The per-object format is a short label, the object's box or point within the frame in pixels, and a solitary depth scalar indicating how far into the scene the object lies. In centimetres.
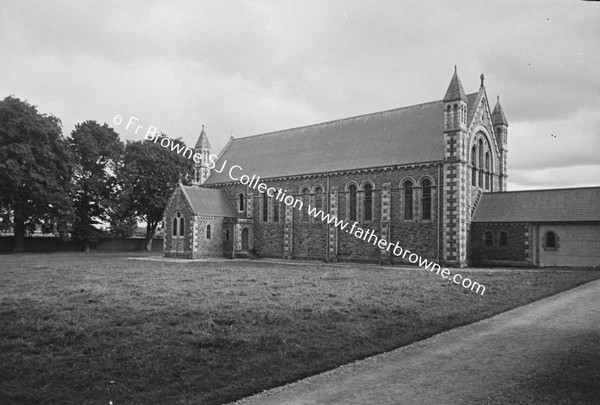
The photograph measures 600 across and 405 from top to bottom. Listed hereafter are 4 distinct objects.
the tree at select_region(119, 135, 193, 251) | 5578
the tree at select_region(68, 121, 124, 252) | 5125
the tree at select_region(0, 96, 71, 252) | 4234
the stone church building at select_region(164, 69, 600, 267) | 3056
